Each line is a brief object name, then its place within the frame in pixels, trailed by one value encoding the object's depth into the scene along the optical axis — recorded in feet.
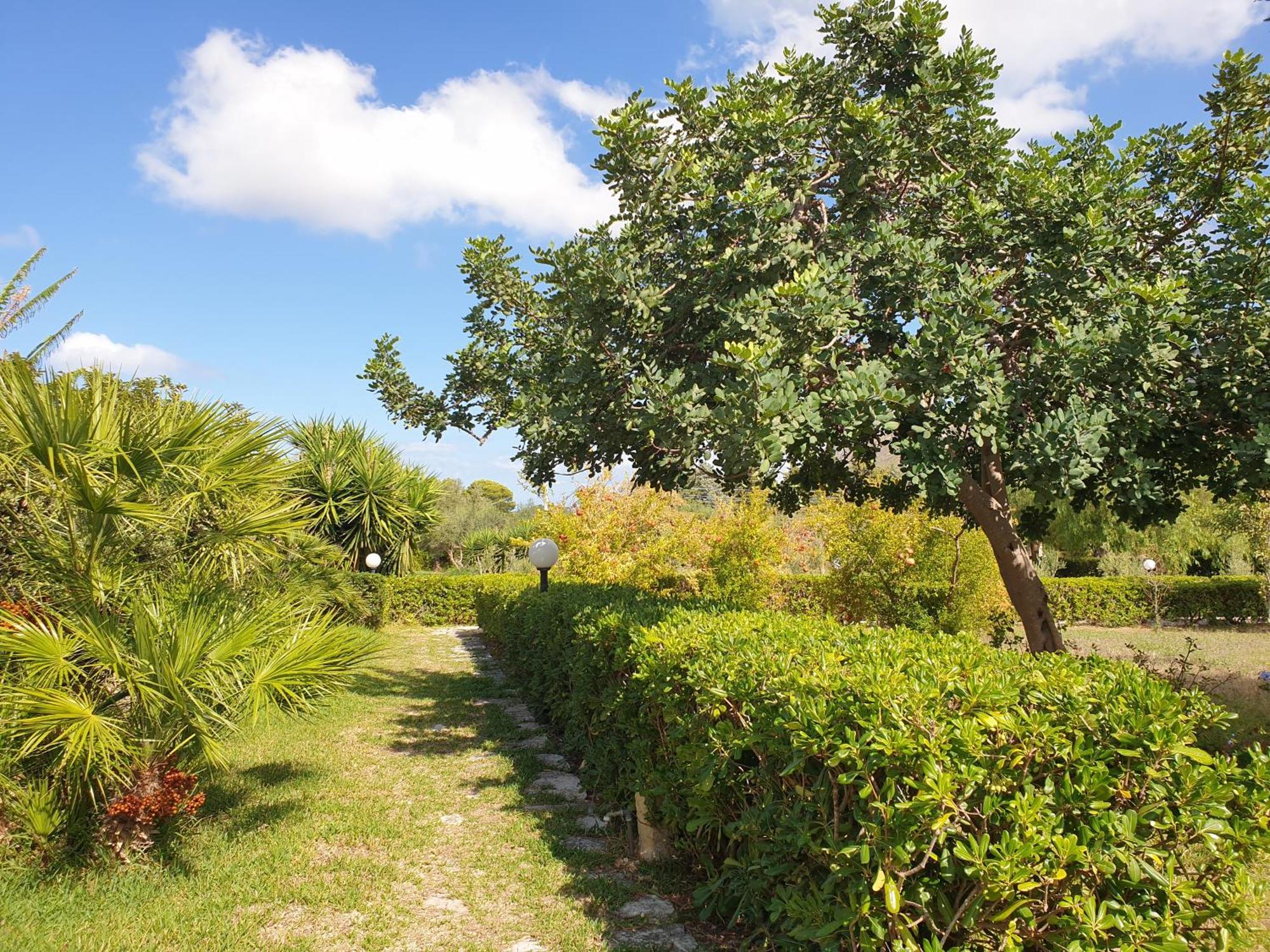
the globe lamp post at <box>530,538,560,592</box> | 28.40
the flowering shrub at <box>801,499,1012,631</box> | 31.58
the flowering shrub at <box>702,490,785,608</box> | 38.68
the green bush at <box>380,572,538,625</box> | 58.85
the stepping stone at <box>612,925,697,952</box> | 10.69
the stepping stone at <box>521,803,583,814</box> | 17.12
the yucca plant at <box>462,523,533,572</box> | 70.95
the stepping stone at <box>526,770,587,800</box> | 18.35
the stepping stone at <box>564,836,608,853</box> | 14.66
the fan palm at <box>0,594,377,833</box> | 11.35
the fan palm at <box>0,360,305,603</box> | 12.35
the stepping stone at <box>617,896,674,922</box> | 11.73
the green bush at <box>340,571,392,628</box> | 51.88
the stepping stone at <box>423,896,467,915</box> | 12.33
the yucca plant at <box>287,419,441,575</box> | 51.83
